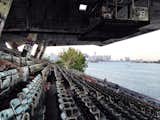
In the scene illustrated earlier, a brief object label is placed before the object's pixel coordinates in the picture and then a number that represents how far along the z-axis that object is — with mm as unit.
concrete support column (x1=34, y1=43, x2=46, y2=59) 11640
